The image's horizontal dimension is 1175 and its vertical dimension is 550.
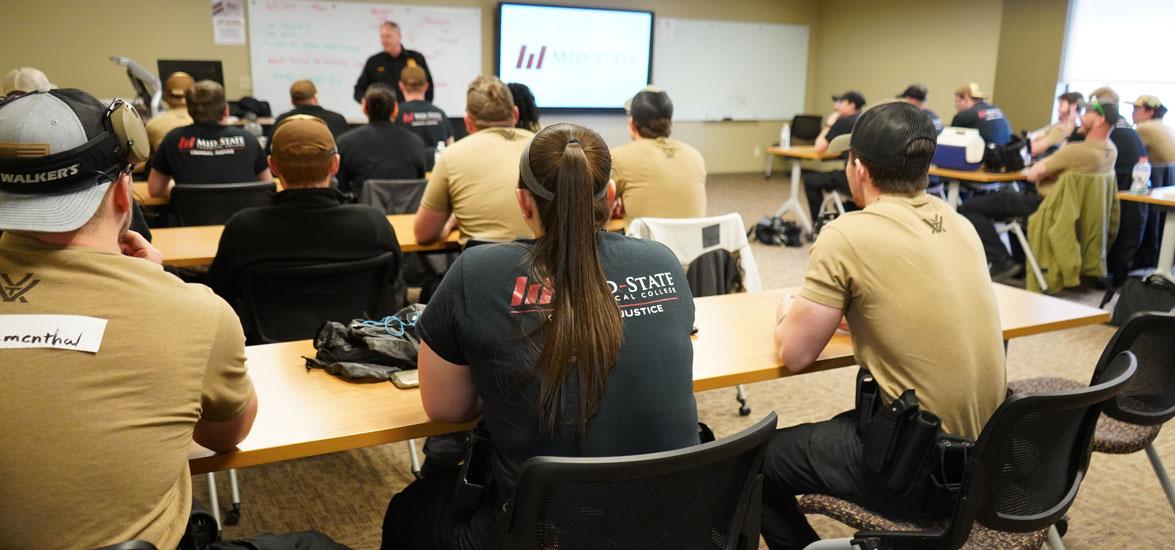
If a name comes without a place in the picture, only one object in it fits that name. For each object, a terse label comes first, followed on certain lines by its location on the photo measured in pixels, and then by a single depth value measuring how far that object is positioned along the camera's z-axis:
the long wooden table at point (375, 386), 1.52
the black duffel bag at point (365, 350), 1.80
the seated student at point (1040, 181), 5.06
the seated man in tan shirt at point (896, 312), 1.80
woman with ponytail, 1.37
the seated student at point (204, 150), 3.84
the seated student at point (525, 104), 4.24
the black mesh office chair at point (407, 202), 3.82
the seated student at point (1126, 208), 5.40
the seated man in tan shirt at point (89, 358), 1.07
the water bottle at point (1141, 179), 5.13
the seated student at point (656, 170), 3.66
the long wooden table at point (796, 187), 6.93
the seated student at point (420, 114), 5.32
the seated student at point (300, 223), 2.39
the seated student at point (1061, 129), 6.51
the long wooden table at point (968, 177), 5.85
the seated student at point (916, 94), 7.04
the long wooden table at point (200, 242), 2.77
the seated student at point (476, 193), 3.13
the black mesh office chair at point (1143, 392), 1.98
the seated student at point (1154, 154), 5.63
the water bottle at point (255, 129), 5.06
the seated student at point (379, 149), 4.34
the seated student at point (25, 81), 3.67
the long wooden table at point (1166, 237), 4.74
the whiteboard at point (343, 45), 8.12
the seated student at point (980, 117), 6.97
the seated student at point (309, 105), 5.18
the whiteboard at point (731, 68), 10.34
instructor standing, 7.06
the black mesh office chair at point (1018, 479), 1.56
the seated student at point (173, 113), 4.57
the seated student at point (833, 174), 6.67
